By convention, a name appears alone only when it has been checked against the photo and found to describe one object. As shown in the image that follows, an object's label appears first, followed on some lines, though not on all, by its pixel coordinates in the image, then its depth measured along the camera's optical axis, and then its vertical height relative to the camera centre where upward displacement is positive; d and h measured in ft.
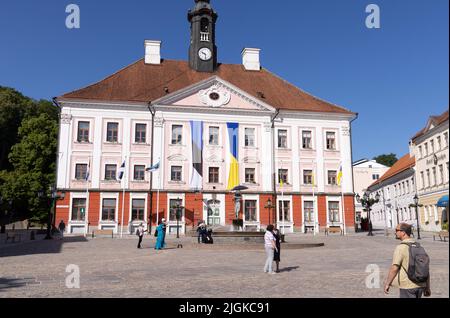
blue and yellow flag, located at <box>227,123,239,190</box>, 132.26 +21.83
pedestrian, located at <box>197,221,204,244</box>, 82.99 -1.66
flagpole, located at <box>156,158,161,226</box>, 125.90 +7.51
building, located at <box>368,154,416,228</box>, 98.81 +6.43
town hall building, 126.21 +20.82
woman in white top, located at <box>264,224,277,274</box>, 40.60 -2.28
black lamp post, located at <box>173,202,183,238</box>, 114.07 +4.25
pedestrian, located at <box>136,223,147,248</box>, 76.38 -1.43
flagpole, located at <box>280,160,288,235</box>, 130.64 +6.44
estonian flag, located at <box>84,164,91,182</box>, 120.04 +14.32
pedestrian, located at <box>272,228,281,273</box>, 41.88 -2.52
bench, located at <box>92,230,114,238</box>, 116.88 -2.29
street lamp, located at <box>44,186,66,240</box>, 99.45 +6.65
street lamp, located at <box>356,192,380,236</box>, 117.08 +6.03
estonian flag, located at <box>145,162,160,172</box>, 119.55 +15.42
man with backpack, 15.83 -1.79
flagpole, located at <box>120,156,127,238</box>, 123.82 +8.34
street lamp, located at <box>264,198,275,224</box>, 117.60 +5.36
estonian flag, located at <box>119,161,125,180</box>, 120.47 +14.75
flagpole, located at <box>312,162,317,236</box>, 134.62 +7.65
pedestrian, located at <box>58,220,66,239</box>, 118.21 -0.90
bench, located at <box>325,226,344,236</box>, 131.54 -2.09
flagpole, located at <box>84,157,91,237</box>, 122.31 +2.19
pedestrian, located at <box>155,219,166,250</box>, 72.08 -1.92
